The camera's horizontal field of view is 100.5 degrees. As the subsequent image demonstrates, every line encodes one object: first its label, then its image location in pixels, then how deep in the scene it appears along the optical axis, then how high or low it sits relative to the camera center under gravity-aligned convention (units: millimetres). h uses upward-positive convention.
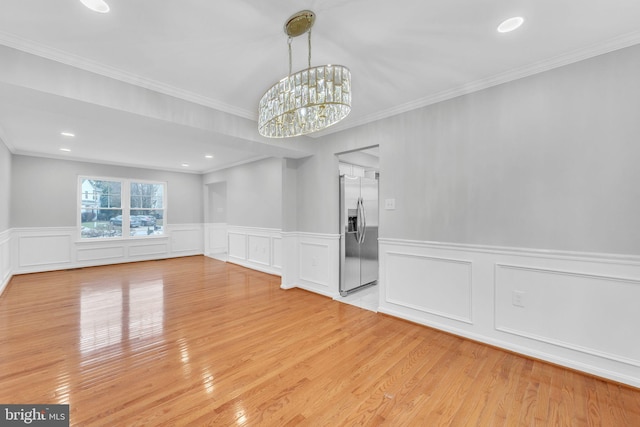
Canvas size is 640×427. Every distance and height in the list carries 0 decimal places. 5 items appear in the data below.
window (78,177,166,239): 6387 +164
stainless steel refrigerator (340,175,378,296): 4141 -311
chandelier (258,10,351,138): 1672 +773
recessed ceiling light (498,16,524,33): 1834 +1324
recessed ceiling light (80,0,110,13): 1645 +1317
